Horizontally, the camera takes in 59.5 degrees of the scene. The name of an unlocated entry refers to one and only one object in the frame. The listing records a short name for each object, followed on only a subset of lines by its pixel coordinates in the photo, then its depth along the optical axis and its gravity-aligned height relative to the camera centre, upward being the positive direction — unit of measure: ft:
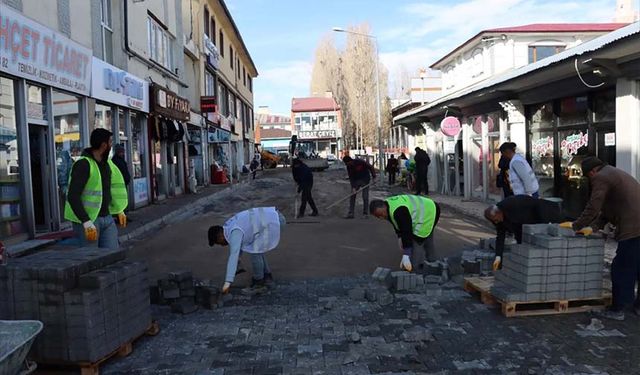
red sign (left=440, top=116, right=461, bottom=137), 53.72 +2.58
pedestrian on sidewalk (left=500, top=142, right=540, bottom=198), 26.68 -1.31
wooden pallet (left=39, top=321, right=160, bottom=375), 13.21 -4.82
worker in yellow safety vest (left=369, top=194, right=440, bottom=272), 21.99 -2.60
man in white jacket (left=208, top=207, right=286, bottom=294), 19.35 -2.80
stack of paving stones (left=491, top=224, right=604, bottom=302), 16.85 -3.59
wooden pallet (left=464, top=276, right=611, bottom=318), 17.28 -4.91
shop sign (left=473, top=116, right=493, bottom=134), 50.98 +2.55
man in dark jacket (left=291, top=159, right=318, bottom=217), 45.16 -2.00
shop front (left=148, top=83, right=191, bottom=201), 55.67 +2.14
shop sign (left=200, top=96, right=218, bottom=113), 80.69 +8.15
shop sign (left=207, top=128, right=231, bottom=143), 86.63 +3.79
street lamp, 94.12 +1.48
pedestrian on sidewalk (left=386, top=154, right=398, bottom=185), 84.94 -2.23
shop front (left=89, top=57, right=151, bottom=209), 41.04 +4.03
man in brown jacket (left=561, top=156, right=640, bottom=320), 16.74 -2.15
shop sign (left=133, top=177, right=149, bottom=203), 49.16 -2.59
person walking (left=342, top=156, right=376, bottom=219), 45.06 -1.68
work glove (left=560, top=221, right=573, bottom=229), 17.68 -2.44
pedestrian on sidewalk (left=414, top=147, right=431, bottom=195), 61.00 -1.86
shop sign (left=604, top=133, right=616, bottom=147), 30.94 +0.50
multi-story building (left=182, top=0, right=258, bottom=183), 78.12 +13.67
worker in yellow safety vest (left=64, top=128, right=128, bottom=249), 17.66 -1.08
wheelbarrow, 10.78 -3.57
